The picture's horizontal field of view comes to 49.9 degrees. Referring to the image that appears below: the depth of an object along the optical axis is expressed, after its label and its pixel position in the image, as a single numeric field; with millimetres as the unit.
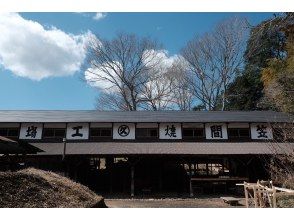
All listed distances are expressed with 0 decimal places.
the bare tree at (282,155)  12975
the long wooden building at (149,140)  18859
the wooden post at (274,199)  8954
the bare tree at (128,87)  31500
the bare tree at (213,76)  30766
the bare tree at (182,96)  32281
